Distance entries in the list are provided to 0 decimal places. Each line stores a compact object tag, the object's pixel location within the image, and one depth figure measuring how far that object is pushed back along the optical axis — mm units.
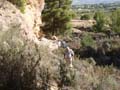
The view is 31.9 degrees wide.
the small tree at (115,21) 28058
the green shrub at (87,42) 17085
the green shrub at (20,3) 11653
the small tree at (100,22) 32079
